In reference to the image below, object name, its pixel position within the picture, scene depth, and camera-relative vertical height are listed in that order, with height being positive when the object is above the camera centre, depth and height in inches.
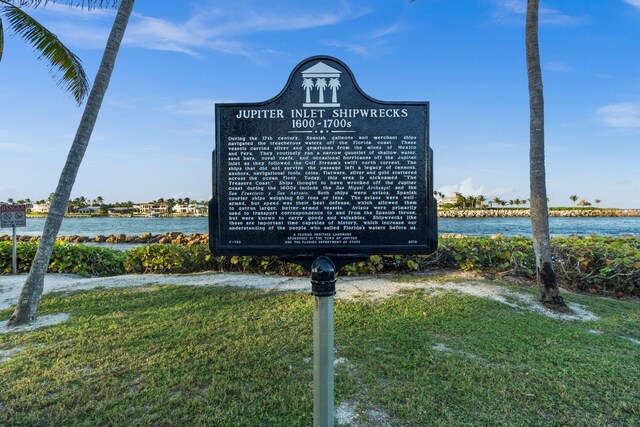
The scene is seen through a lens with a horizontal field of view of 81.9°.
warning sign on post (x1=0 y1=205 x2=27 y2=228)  376.8 -3.4
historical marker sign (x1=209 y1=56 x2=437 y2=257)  106.2 +11.5
